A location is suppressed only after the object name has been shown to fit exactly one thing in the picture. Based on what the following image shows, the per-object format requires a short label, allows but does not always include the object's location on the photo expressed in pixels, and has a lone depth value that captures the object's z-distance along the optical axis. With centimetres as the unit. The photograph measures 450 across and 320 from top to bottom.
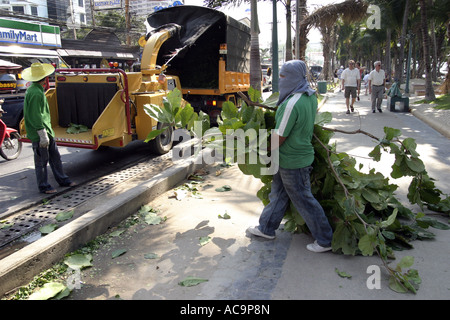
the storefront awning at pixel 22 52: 1767
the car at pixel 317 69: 6845
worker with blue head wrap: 353
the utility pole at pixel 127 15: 3420
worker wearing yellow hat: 582
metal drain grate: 478
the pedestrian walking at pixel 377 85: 1389
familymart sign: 2242
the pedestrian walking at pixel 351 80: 1384
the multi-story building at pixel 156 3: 5075
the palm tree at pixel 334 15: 2217
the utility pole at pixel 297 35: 2064
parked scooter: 802
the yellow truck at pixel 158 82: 734
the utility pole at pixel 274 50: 1620
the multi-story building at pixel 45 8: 5088
